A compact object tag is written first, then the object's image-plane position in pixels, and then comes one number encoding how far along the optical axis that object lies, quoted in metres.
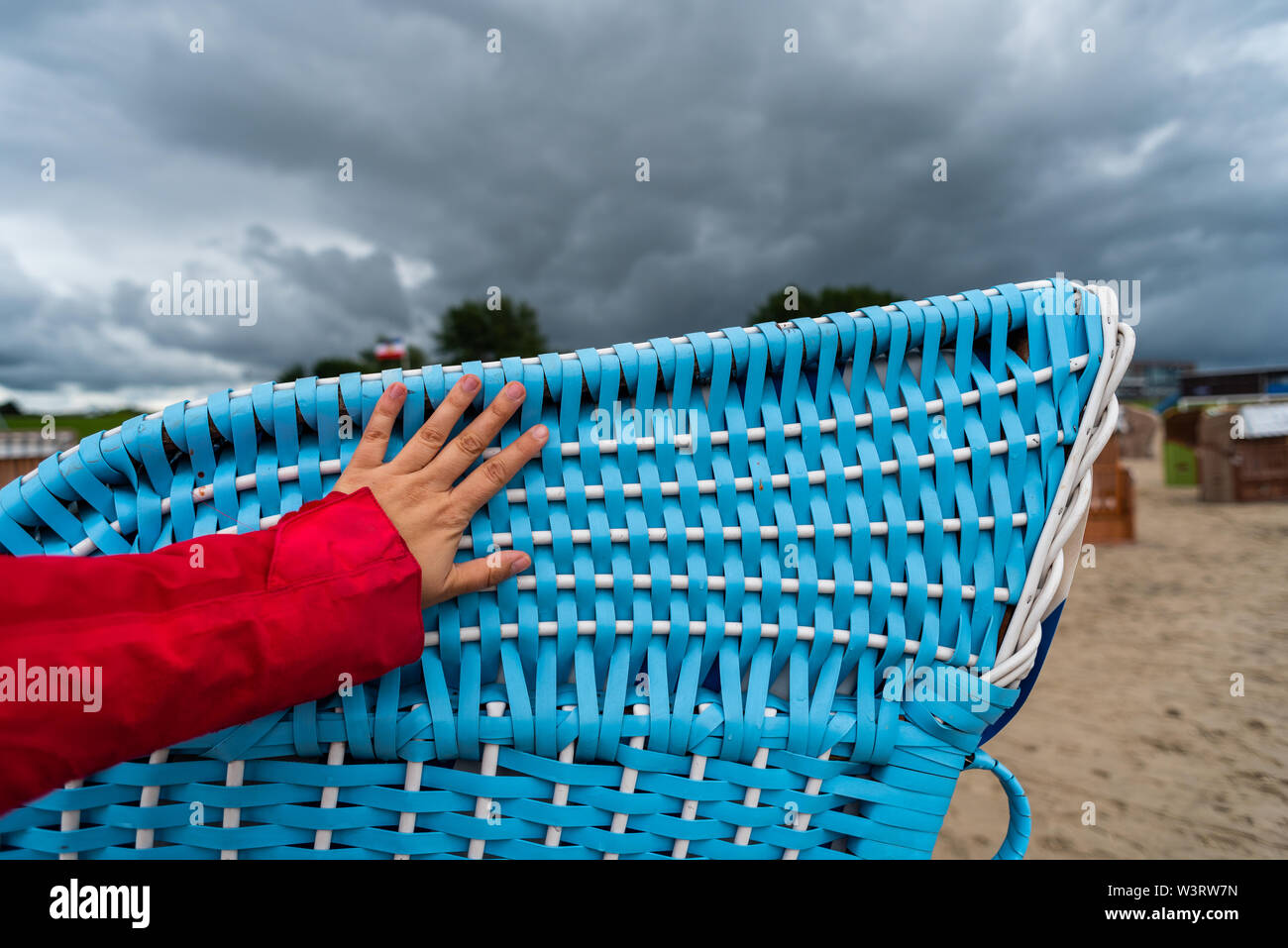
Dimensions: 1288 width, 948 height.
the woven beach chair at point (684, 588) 0.61
